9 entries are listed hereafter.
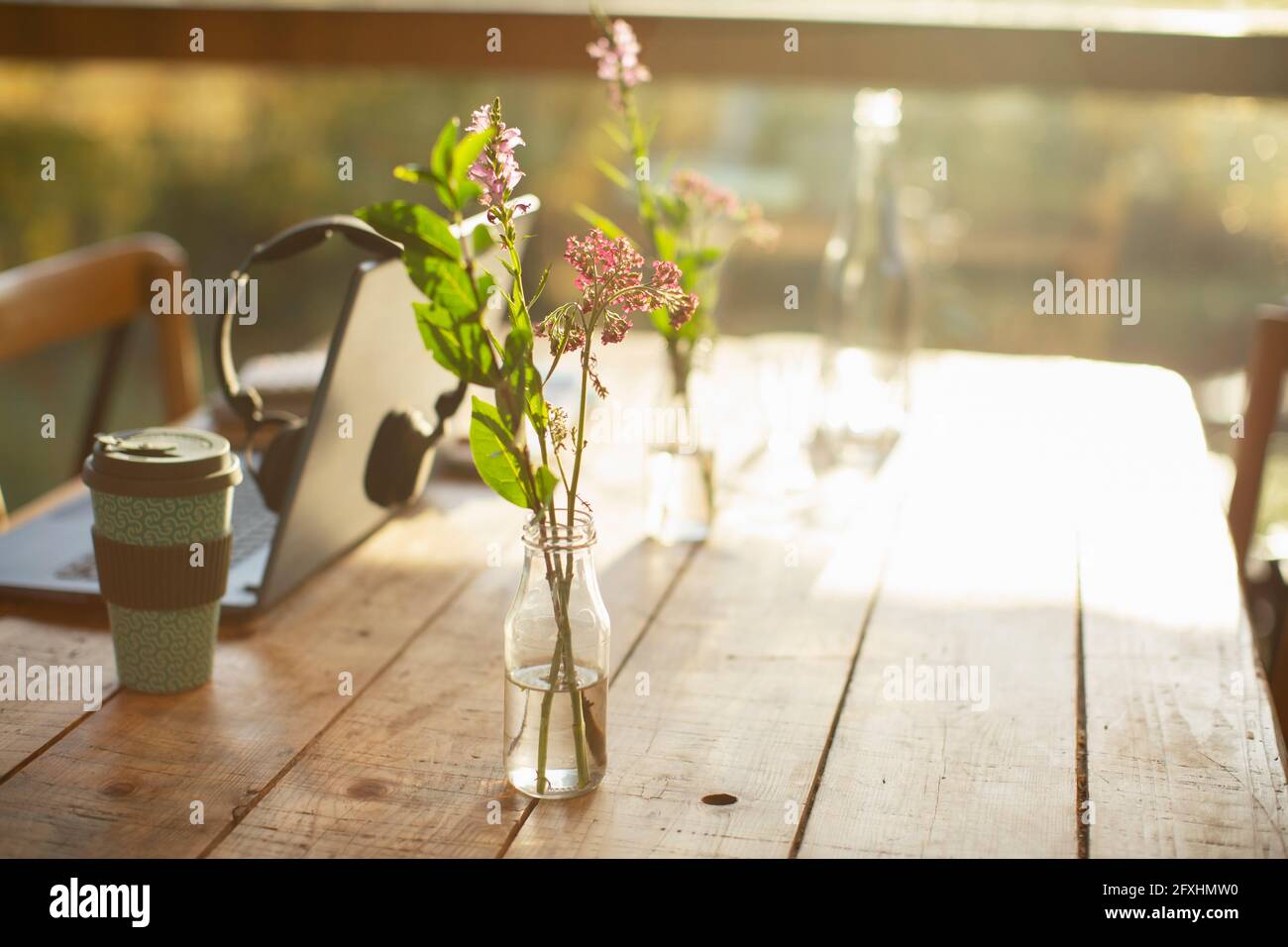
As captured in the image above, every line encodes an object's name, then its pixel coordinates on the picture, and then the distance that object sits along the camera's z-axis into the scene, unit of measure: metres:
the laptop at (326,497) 1.12
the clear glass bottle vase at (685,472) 1.35
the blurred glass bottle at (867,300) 1.65
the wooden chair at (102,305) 1.78
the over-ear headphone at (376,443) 1.10
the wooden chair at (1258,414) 1.97
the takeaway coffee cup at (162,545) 0.94
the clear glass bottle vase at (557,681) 0.84
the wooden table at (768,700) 0.81
